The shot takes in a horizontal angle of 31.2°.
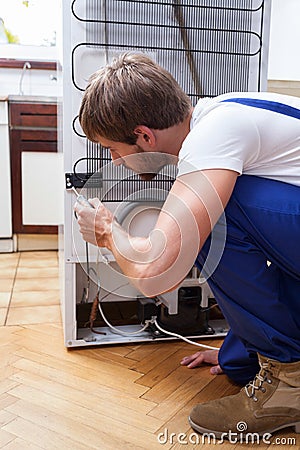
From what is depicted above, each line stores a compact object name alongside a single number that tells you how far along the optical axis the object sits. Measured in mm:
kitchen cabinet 2342
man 840
